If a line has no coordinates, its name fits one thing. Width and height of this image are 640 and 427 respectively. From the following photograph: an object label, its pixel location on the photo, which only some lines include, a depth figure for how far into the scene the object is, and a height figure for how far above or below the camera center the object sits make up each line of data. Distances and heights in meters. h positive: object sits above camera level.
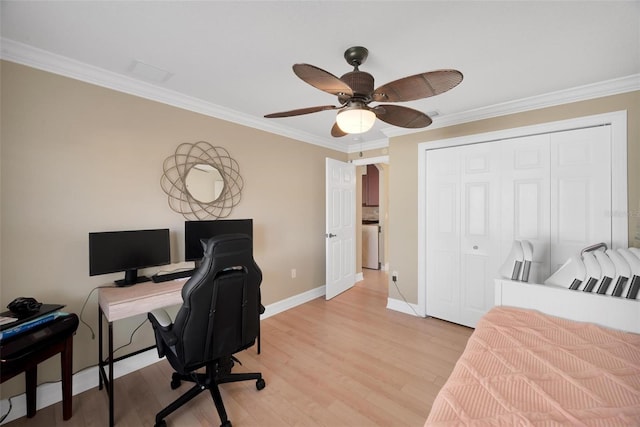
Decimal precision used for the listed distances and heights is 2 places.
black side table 1.34 -0.80
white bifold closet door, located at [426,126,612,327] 2.27 +0.04
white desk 1.64 -0.62
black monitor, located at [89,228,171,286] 1.89 -0.32
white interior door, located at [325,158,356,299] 3.69 -0.23
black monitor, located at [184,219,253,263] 2.35 -0.19
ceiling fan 1.25 +0.66
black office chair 1.49 -0.66
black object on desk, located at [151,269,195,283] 2.08 -0.54
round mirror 2.50 +0.29
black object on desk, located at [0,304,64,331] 1.43 -0.62
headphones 1.54 -0.57
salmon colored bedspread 0.83 -0.66
